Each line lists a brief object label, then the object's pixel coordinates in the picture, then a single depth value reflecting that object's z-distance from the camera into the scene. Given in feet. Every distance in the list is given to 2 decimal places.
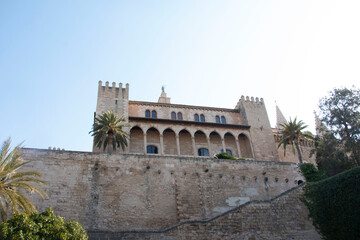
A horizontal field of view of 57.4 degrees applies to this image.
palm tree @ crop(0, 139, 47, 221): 49.98
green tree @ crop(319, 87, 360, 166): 91.76
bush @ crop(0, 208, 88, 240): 38.99
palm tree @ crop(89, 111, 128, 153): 91.45
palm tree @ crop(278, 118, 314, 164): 107.14
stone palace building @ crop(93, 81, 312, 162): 112.98
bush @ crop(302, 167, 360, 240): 54.19
